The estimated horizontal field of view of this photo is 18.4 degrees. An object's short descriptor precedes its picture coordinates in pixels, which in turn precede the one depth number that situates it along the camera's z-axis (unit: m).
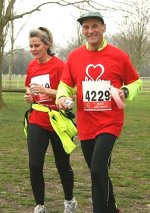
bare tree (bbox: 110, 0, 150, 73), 40.09
